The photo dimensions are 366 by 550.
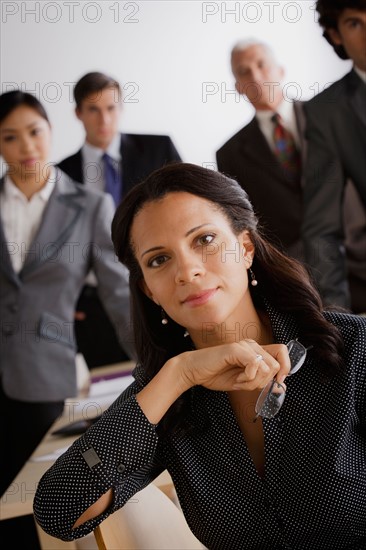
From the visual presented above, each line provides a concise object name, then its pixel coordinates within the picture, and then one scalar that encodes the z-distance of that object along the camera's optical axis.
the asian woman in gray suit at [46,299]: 2.67
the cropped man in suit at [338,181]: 2.78
